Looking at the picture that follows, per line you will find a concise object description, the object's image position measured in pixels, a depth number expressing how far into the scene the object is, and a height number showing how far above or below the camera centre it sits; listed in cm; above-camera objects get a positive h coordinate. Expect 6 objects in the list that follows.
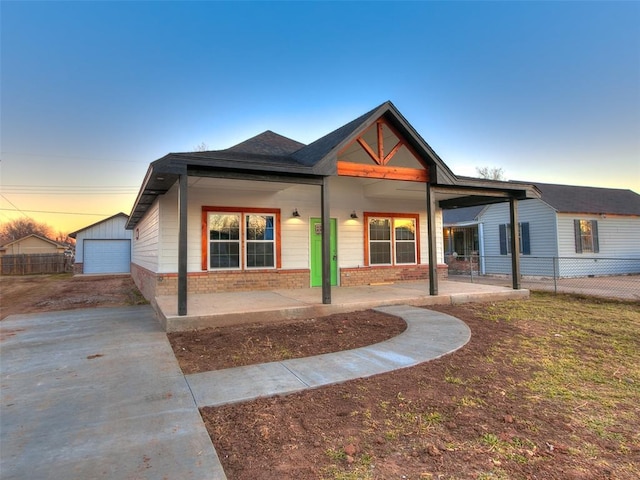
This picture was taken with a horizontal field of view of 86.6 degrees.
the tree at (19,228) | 5682 +501
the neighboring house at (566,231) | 1608 +77
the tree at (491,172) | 4175 +941
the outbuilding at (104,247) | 2544 +63
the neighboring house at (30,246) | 3550 +113
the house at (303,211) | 751 +124
